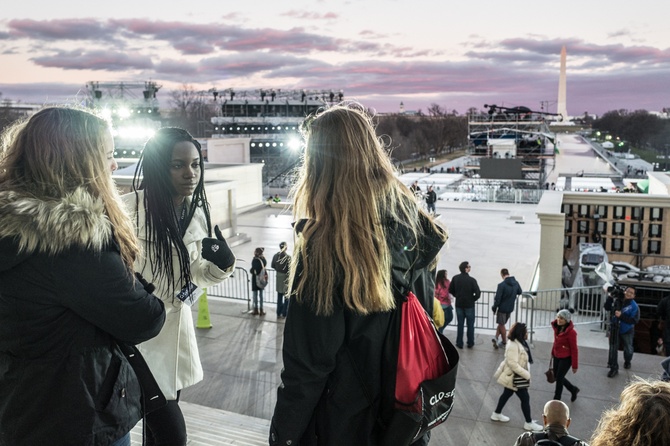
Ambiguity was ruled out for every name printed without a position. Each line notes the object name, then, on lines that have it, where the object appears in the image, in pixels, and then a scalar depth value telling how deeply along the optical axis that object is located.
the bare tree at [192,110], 121.45
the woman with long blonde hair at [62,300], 2.22
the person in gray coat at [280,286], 11.41
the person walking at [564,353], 7.73
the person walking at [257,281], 11.88
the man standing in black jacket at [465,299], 10.05
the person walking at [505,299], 10.14
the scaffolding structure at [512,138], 69.06
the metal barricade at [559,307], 12.56
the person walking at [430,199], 26.38
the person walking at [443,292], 10.41
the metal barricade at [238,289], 14.17
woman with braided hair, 3.12
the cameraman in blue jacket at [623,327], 8.87
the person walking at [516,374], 7.03
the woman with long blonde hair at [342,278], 2.39
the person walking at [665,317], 9.71
